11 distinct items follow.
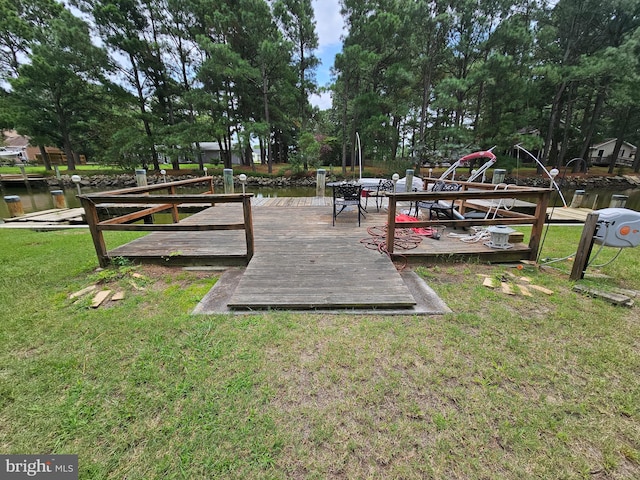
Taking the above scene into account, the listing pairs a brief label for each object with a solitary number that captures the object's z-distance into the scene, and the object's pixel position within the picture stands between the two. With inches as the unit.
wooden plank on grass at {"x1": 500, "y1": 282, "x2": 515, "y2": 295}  111.6
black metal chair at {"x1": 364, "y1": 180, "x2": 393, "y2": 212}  258.8
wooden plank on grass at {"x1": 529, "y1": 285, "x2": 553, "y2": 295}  110.4
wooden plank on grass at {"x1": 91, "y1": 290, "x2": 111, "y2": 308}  102.4
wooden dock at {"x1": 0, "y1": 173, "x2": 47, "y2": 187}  600.6
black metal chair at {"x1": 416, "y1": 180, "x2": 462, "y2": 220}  192.6
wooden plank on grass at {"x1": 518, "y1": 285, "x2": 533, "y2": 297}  109.8
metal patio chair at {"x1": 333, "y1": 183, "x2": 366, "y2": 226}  193.7
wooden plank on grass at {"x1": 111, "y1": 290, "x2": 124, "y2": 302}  107.9
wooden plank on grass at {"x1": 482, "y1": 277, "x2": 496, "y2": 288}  117.2
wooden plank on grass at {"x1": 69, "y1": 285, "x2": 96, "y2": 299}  108.7
